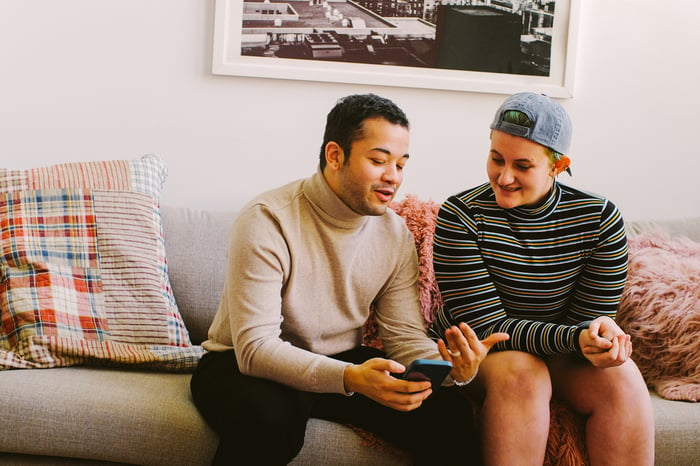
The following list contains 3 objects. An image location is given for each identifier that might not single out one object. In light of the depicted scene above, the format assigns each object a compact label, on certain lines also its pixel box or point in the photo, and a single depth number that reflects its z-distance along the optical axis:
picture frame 2.30
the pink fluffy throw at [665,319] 1.78
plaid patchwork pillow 1.76
